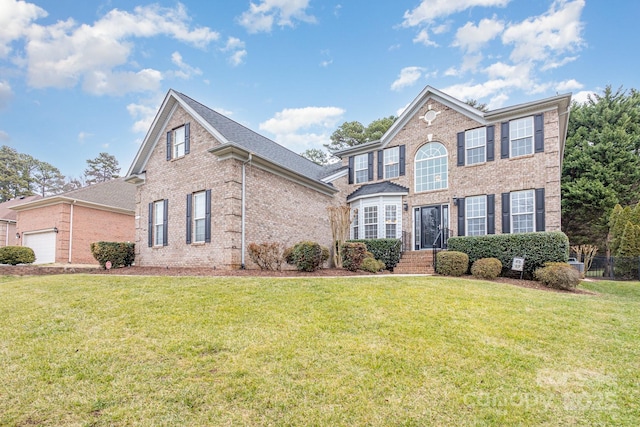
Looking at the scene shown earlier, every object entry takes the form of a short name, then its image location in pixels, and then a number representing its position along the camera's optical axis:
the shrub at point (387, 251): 13.20
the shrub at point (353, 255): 11.47
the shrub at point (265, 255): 11.17
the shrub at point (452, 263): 10.95
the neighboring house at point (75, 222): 18.86
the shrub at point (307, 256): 10.65
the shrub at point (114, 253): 13.85
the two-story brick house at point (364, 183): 12.16
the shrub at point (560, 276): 9.32
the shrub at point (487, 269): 10.52
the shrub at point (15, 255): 16.08
